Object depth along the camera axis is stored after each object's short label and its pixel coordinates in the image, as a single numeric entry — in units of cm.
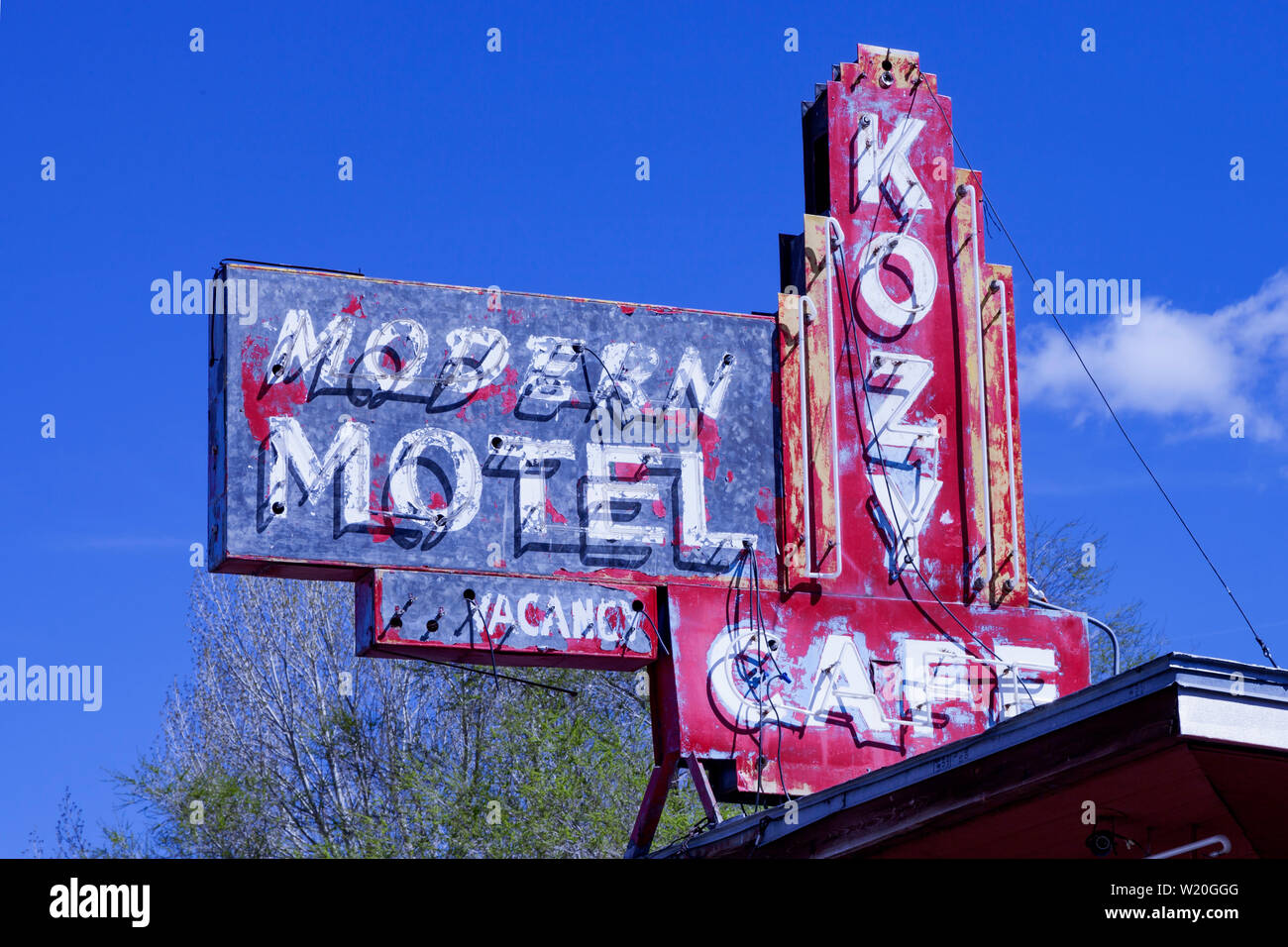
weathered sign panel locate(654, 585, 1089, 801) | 1536
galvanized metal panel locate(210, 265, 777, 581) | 1497
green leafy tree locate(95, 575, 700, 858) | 2914
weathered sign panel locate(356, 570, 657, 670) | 1486
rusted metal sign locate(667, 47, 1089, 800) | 1557
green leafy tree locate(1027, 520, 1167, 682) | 3122
